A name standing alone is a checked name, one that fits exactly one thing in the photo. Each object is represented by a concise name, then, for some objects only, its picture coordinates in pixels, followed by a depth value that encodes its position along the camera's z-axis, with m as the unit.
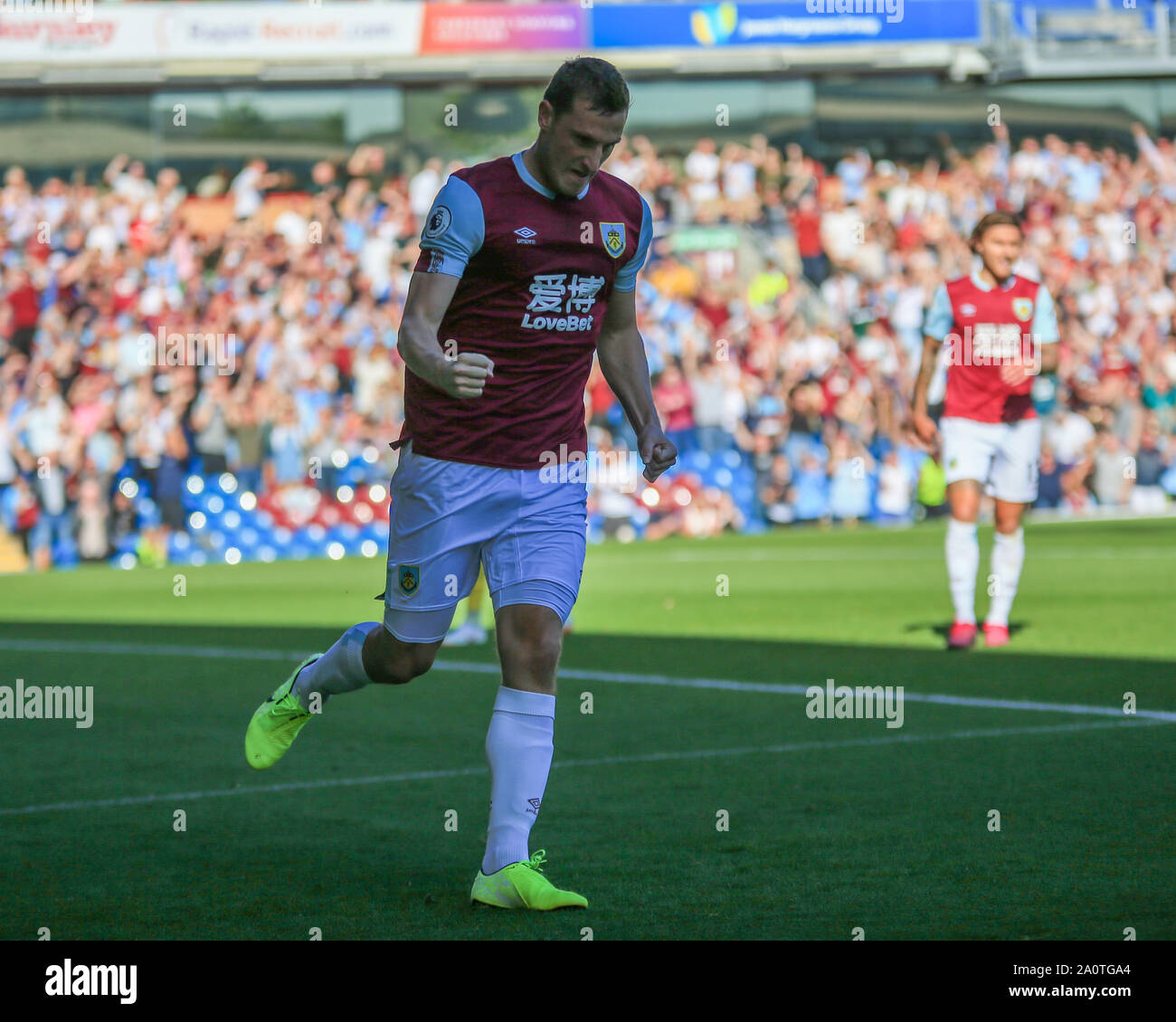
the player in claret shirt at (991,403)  10.61
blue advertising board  30.94
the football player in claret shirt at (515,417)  5.00
